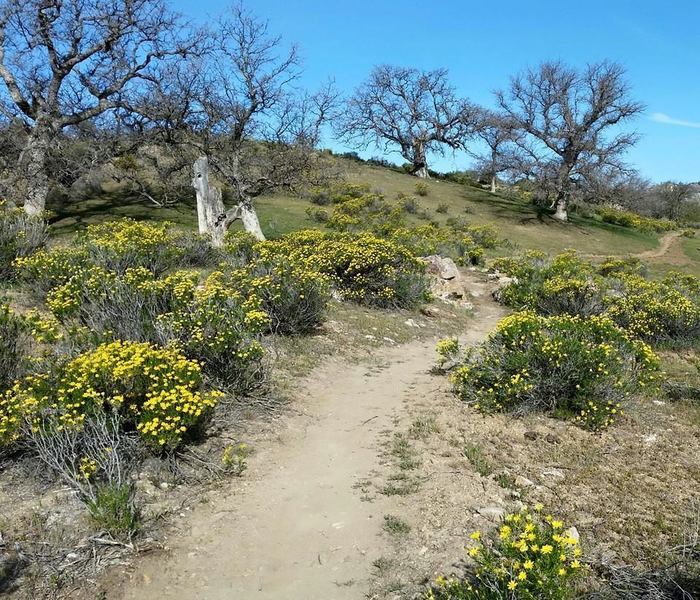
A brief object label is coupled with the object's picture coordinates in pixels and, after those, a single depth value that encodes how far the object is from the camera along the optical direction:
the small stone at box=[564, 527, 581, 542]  3.79
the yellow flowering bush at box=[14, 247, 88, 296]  8.12
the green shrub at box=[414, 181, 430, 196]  34.78
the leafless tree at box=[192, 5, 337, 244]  15.73
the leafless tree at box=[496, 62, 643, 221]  33.75
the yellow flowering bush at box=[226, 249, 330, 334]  8.83
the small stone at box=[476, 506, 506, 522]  4.14
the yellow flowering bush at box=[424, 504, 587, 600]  2.74
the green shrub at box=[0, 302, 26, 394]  5.07
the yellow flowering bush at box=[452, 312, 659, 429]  6.07
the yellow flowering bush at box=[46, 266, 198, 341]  6.29
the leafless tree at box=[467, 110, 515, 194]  34.72
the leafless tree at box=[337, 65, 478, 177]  44.53
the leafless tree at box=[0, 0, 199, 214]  17.61
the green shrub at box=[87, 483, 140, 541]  3.72
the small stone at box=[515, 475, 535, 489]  4.64
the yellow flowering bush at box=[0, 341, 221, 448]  4.31
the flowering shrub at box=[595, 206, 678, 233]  37.94
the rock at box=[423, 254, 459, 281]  14.88
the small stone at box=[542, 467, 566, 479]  4.82
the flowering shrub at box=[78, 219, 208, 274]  9.39
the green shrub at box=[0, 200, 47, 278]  9.57
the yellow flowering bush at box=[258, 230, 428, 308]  11.72
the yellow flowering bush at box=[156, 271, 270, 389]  6.12
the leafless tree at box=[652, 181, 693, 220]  54.22
